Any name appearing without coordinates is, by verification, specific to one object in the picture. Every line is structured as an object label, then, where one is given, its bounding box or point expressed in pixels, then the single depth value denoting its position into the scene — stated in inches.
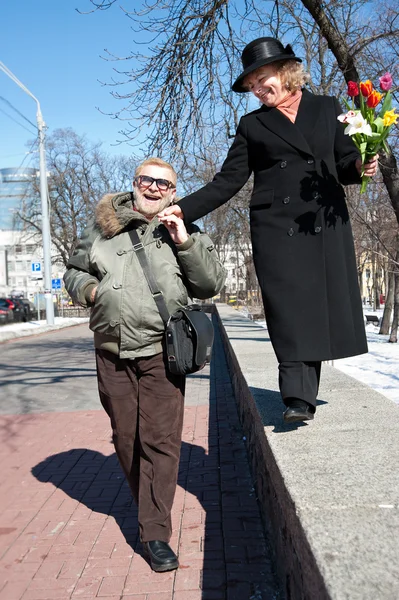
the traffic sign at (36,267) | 1136.8
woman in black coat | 115.3
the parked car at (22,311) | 1350.9
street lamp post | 1026.7
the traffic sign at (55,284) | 1253.4
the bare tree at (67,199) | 1745.8
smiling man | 121.2
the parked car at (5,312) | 1239.5
